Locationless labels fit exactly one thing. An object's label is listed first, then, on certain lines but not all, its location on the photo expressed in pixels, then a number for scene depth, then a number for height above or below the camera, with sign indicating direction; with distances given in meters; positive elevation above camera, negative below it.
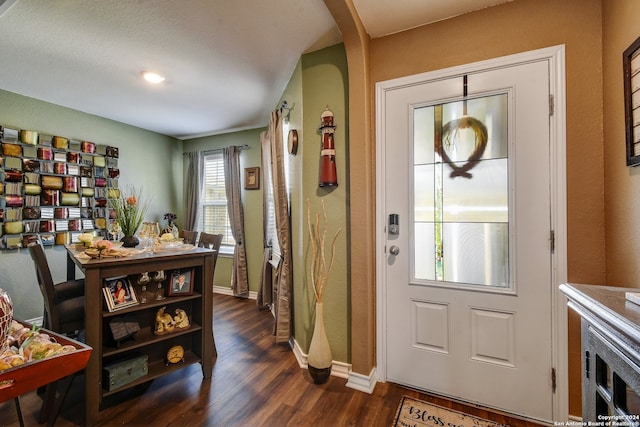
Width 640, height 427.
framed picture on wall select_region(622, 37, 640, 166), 1.16 +0.49
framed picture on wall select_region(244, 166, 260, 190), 3.83 +0.52
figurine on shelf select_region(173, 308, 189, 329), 1.87 -0.72
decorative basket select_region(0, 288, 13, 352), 0.83 -0.31
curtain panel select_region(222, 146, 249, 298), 3.84 -0.01
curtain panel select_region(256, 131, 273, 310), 3.20 -0.22
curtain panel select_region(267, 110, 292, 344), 2.42 -0.22
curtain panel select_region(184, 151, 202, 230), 4.25 +0.39
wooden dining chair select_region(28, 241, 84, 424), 1.53 -0.58
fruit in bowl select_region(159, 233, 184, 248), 2.04 -0.20
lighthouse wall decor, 1.92 +0.43
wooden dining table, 1.48 -0.63
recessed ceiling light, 2.40 +1.25
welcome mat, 1.52 -1.17
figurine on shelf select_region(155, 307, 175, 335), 1.81 -0.72
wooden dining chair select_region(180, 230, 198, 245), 2.99 -0.24
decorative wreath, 1.67 +0.46
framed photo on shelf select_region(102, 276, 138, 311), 1.56 -0.46
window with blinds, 4.20 +0.21
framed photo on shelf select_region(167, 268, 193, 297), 1.83 -0.46
